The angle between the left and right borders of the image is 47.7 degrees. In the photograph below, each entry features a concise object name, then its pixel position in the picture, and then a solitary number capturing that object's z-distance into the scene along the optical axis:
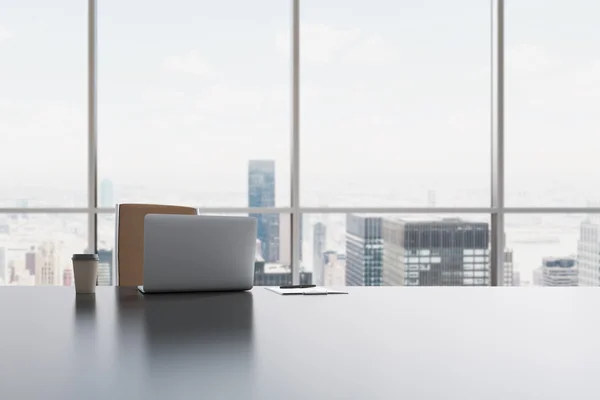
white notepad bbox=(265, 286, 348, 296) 2.40
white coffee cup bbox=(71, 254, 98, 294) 2.34
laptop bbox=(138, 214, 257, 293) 2.38
